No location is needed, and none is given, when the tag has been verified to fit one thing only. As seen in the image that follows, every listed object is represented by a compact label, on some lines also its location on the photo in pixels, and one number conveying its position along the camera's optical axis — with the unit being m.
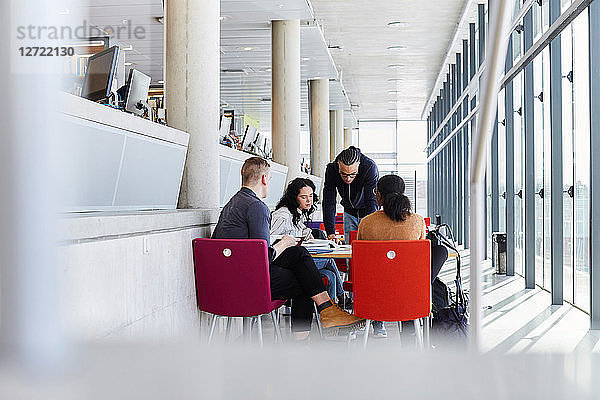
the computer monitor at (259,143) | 11.73
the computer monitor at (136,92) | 5.81
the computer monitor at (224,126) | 9.17
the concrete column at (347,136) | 25.60
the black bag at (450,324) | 4.01
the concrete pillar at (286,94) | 10.40
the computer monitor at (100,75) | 4.70
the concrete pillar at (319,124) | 15.47
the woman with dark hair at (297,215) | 5.26
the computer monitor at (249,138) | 10.81
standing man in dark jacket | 5.73
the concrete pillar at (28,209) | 1.21
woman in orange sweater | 4.08
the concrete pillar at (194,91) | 5.11
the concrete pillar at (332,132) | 20.67
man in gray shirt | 4.11
